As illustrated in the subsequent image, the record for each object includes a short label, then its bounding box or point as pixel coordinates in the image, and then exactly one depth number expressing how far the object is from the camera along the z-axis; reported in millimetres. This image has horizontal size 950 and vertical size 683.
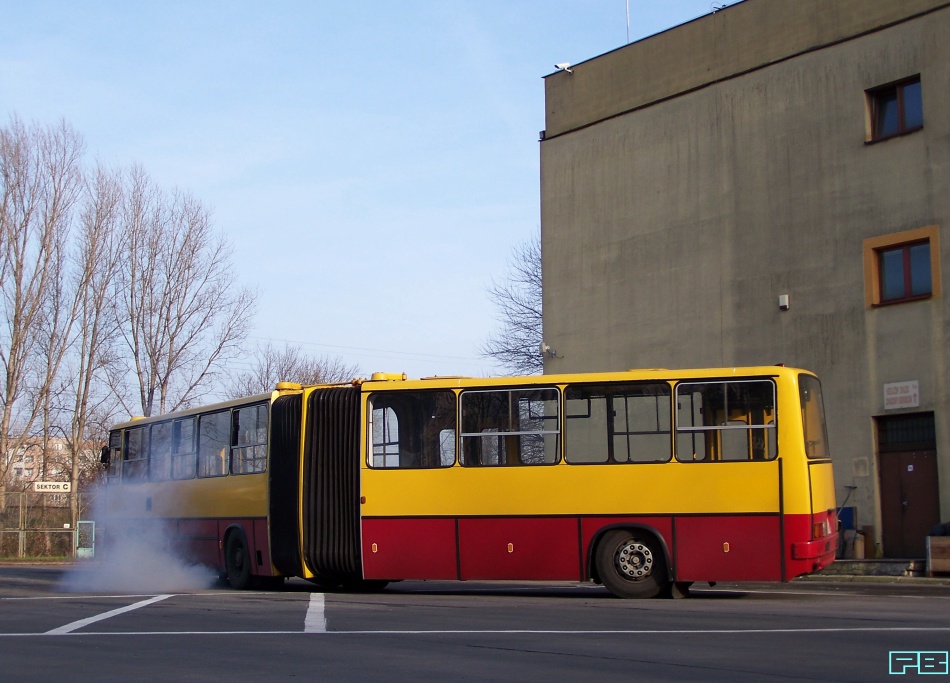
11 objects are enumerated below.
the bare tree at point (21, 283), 46281
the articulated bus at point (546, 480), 15055
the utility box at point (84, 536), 41250
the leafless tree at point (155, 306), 47969
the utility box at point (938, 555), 21469
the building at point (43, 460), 48469
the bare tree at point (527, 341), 51375
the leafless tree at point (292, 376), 69875
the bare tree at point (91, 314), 47219
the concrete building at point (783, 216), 24484
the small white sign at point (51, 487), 40000
